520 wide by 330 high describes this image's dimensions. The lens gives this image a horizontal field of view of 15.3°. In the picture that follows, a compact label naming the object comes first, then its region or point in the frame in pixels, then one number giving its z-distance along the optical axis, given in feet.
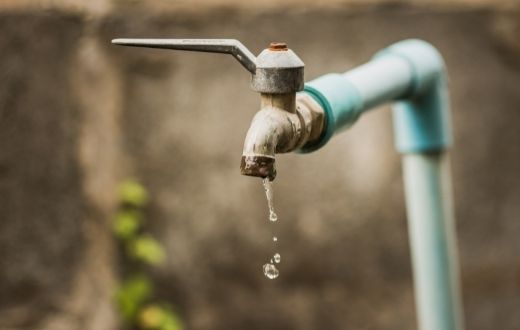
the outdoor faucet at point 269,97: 2.86
